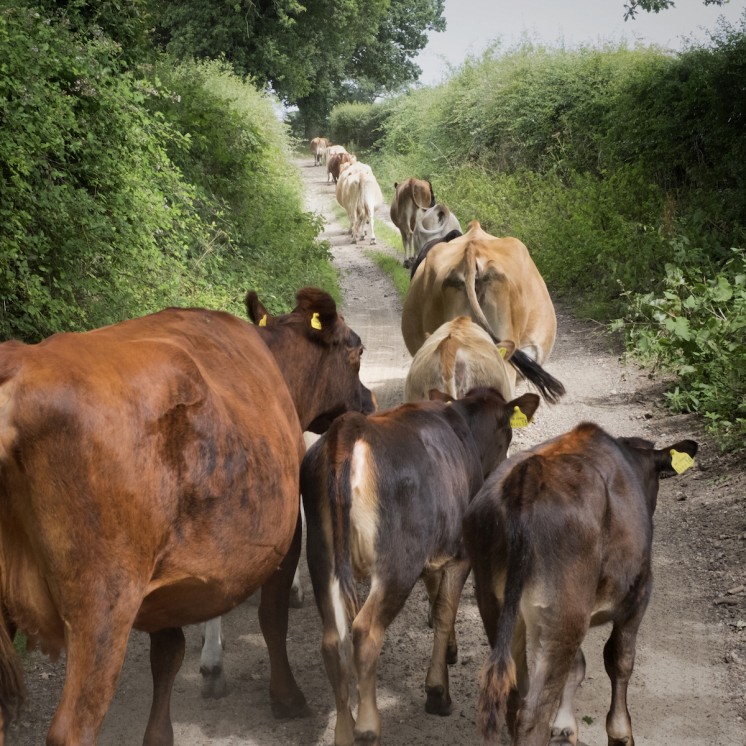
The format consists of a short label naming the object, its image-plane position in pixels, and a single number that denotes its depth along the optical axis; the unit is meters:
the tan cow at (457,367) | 7.09
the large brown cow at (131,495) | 3.14
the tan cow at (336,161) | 35.84
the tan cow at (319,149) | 47.19
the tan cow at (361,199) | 25.92
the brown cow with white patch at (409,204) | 21.38
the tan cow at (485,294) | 8.84
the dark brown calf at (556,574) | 3.95
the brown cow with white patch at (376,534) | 4.41
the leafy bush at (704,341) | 8.89
